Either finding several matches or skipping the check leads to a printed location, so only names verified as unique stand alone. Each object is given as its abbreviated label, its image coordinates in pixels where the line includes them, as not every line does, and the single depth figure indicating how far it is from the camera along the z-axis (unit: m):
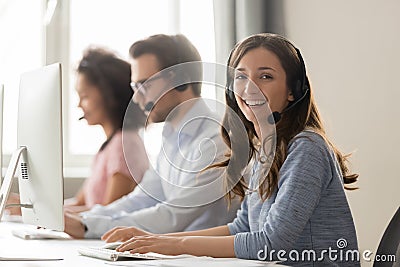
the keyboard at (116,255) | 2.53
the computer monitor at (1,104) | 3.29
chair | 2.33
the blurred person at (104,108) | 4.12
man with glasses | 2.96
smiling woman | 2.45
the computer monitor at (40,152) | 2.73
